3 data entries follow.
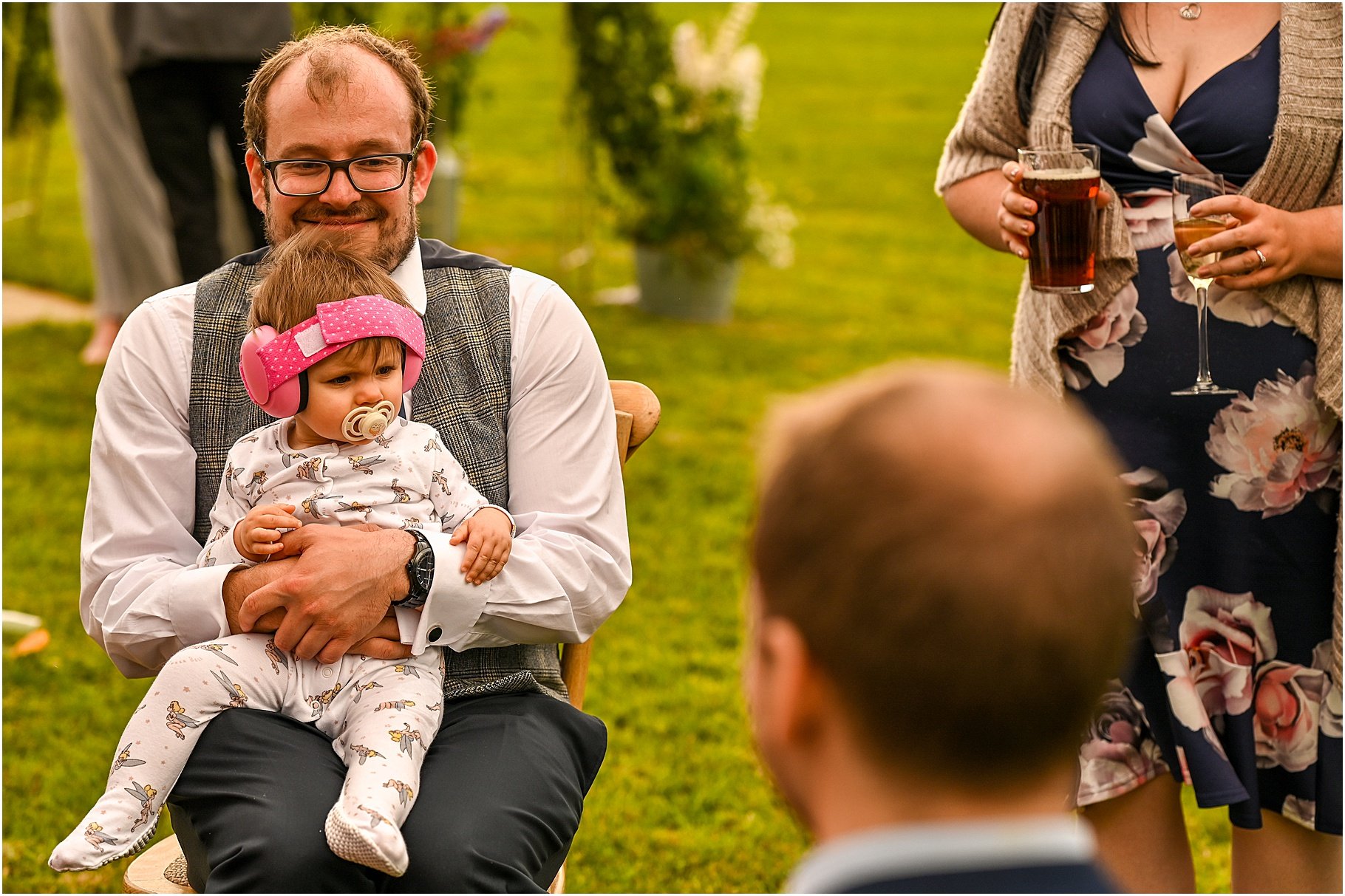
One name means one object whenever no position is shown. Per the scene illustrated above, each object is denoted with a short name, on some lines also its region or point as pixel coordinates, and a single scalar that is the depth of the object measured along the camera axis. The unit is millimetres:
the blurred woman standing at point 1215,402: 4883
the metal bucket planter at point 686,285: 16141
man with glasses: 4125
